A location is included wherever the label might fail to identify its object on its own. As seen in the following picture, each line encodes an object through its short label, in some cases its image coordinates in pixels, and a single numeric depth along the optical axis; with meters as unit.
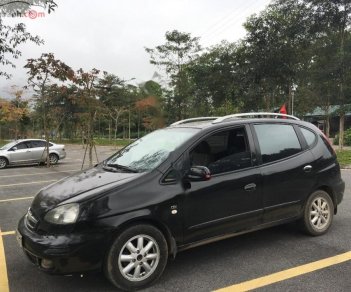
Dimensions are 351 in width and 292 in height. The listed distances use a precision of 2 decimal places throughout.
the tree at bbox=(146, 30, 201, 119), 29.55
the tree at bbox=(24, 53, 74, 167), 15.94
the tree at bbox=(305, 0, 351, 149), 19.53
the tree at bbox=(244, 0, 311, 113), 19.19
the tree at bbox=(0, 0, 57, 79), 8.38
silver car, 18.41
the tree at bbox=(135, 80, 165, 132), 31.16
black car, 3.65
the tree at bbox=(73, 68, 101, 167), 14.73
